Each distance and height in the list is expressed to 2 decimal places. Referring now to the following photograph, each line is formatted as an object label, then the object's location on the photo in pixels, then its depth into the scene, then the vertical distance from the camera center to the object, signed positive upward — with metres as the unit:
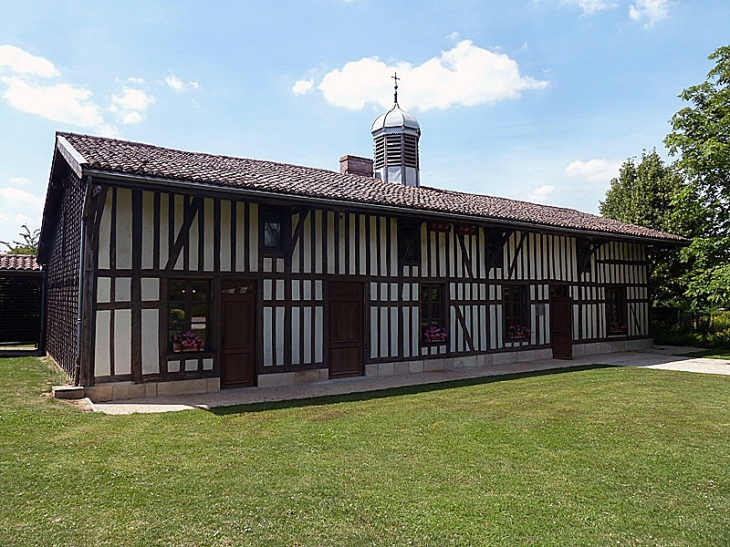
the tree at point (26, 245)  28.12 +3.42
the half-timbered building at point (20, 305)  13.45 +0.03
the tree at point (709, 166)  12.46 +3.38
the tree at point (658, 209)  14.55 +3.50
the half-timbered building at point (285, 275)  6.77 +0.49
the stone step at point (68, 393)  6.49 -1.09
